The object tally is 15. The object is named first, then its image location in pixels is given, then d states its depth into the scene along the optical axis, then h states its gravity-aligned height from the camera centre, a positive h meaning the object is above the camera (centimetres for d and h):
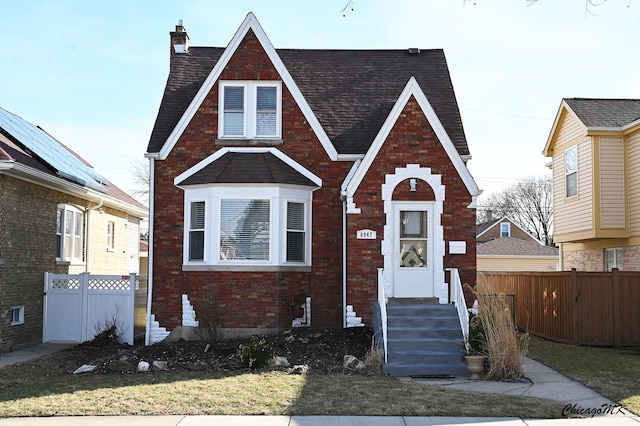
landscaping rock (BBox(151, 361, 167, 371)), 1277 -188
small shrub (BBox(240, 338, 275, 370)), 1254 -165
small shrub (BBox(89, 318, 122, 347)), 1623 -171
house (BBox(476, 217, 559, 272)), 4219 +59
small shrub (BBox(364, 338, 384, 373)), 1272 -175
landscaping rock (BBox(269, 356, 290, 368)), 1262 -178
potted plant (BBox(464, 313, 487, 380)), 1232 -149
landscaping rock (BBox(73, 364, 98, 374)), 1262 -194
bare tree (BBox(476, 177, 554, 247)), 7125 +624
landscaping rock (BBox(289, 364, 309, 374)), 1228 -185
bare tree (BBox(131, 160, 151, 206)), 5551 +558
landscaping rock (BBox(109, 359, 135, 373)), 1264 -190
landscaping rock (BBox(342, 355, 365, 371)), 1271 -180
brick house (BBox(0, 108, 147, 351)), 1563 +107
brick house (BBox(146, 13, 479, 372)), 1577 +150
